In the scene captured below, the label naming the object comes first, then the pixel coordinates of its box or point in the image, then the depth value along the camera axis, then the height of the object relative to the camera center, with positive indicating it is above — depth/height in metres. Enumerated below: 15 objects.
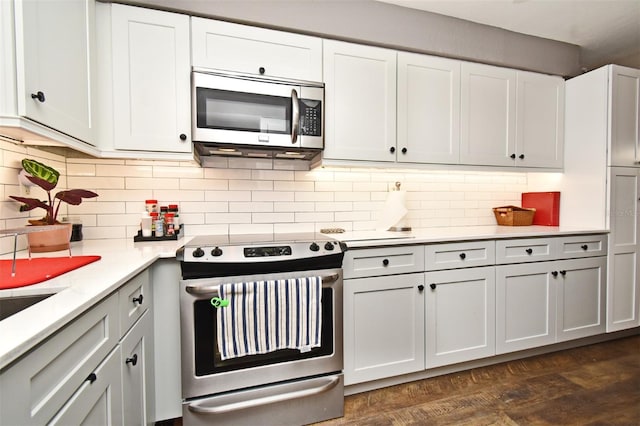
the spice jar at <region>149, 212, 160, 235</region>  1.83 -0.07
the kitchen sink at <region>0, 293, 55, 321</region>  0.86 -0.28
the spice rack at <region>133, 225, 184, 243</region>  1.79 -0.19
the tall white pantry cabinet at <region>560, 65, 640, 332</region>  2.31 +0.27
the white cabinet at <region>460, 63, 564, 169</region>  2.29 +0.70
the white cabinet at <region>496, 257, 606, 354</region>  2.09 -0.72
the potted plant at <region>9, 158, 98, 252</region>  1.34 +0.00
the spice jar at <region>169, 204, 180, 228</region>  1.90 -0.05
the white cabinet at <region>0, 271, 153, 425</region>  0.58 -0.43
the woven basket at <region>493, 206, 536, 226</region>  2.65 -0.10
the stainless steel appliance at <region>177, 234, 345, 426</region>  1.45 -0.78
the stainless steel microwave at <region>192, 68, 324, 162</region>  1.69 +0.55
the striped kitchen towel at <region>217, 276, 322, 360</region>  1.45 -0.55
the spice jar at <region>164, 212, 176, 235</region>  1.87 -0.11
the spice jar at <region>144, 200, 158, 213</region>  1.89 +0.01
